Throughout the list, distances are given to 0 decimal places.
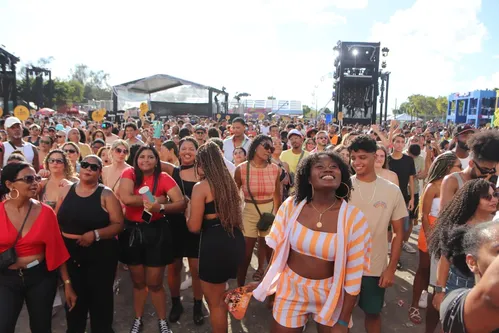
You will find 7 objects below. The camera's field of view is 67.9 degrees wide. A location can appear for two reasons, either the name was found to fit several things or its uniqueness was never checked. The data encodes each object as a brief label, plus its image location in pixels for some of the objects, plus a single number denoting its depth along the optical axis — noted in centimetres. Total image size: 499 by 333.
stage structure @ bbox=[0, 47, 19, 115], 2111
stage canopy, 2475
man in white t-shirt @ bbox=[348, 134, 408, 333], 279
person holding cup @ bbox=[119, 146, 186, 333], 314
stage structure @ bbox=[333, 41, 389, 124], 1977
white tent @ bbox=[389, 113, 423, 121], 5198
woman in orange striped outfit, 222
